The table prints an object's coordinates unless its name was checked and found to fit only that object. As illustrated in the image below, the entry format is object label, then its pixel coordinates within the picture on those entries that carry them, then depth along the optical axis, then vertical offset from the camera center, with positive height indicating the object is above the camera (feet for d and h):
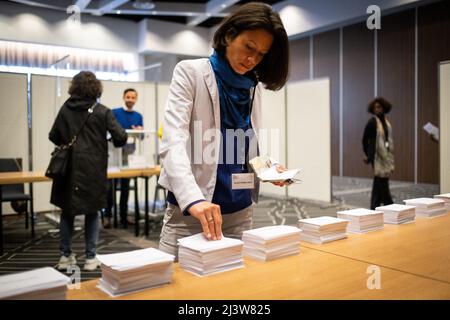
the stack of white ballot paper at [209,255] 3.59 -0.90
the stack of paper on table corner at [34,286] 2.73 -0.88
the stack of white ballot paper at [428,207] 6.41 -0.88
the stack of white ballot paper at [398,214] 5.86 -0.89
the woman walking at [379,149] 15.51 +0.06
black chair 14.04 -1.21
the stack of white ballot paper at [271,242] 4.08 -0.91
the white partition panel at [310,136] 19.76 +0.73
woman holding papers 4.17 +0.35
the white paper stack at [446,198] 7.07 -0.82
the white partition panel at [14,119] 16.33 +1.40
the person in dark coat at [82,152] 9.83 +0.04
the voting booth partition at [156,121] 16.79 +1.46
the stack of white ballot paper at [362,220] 5.35 -0.89
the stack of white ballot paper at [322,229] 4.90 -0.93
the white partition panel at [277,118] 21.71 +1.76
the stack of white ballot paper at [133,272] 3.13 -0.91
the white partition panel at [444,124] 10.28 +0.65
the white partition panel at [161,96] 20.56 +2.78
